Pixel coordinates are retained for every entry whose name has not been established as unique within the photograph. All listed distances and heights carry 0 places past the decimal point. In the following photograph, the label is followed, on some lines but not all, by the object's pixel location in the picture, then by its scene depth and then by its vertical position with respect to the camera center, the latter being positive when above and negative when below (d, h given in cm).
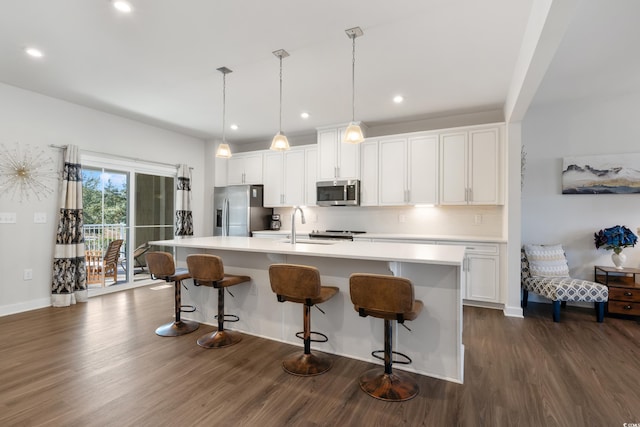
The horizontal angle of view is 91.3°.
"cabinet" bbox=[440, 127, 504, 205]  429 +71
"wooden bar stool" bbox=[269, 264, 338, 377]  238 -62
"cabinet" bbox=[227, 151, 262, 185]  619 +97
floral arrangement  385 -25
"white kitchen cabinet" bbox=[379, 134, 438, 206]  468 +73
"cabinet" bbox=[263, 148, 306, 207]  576 +73
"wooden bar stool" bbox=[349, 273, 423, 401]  205 -63
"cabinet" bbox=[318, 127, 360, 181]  520 +102
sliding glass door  483 +0
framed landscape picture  407 +58
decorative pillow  404 -58
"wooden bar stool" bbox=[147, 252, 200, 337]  321 -63
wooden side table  368 -85
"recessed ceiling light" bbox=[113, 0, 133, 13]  233 +159
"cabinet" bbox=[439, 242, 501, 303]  409 -73
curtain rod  430 +95
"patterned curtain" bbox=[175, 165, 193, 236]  581 +23
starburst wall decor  386 +55
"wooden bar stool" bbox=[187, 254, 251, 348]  288 -62
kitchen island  240 -78
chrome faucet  330 -15
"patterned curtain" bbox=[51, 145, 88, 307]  423 -35
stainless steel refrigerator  585 +11
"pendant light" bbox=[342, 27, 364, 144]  280 +80
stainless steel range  501 -29
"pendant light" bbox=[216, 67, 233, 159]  338 +158
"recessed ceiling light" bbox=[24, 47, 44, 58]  301 +160
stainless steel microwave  513 +41
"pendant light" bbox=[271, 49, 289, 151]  329 +78
